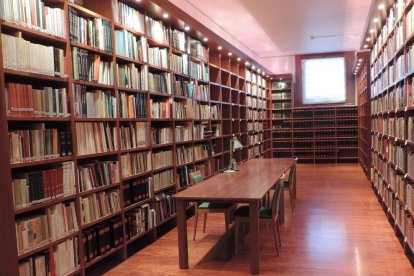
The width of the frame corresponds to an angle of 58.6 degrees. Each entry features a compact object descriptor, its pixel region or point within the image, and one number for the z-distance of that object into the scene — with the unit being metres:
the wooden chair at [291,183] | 5.68
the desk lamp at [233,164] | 5.15
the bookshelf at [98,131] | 2.81
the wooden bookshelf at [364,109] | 8.05
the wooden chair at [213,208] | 4.41
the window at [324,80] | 12.25
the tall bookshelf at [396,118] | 3.63
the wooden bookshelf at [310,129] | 11.99
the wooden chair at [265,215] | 3.92
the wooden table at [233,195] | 3.48
